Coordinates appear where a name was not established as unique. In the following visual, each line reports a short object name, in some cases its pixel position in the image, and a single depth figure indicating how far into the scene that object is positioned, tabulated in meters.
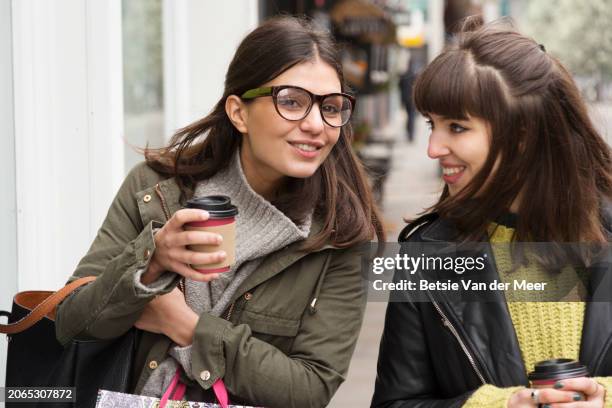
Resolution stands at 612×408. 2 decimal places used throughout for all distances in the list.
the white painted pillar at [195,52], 7.05
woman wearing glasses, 2.28
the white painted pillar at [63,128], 3.77
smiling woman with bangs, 2.26
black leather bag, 2.32
